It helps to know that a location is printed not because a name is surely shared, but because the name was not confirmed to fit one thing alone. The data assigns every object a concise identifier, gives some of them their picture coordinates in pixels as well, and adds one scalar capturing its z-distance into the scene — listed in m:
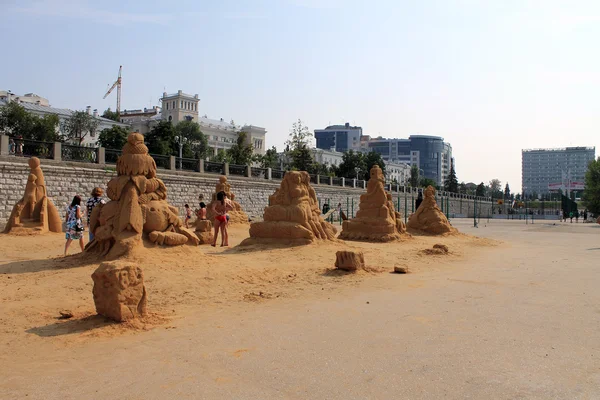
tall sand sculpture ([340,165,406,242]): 15.20
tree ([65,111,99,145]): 49.09
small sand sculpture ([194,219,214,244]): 12.76
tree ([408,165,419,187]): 87.39
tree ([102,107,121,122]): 68.88
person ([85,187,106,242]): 10.01
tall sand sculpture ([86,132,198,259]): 8.43
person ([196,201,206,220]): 15.27
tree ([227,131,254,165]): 50.39
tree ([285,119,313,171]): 47.59
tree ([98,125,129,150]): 43.56
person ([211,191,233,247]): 12.66
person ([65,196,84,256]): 10.31
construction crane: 101.56
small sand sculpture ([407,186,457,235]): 18.77
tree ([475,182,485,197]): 97.79
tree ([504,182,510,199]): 101.55
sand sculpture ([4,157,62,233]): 14.45
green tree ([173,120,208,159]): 59.16
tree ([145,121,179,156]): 44.31
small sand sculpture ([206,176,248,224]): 20.19
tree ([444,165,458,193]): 86.41
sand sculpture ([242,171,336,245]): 12.17
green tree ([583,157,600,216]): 46.91
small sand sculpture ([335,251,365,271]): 9.06
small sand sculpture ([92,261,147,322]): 5.22
